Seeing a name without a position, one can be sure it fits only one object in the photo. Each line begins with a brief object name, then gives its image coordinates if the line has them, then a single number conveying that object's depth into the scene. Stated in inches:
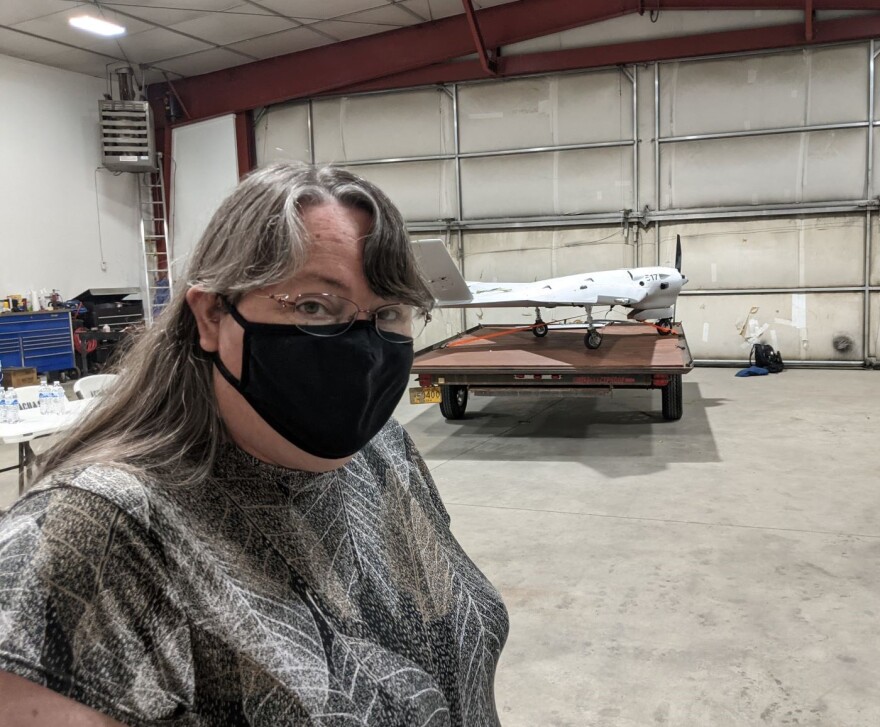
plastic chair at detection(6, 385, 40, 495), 191.8
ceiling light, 416.5
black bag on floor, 428.8
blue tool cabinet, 437.7
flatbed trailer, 256.1
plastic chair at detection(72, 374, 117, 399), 218.8
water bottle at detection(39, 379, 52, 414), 189.8
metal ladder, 562.6
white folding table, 167.3
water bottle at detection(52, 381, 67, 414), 192.4
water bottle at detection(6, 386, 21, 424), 178.7
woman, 30.9
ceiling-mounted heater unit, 516.4
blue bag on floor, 421.1
